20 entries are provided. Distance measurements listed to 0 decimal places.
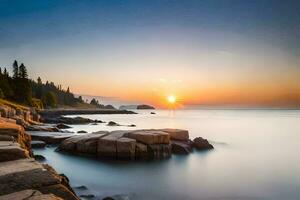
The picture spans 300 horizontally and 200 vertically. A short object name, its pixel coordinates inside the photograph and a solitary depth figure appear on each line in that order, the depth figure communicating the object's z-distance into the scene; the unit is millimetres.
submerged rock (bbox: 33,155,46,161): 15119
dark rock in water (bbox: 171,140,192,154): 18695
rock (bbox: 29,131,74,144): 20586
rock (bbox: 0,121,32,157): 8749
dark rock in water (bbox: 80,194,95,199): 9826
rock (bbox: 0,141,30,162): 6491
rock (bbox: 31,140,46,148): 18725
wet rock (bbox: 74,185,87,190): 11142
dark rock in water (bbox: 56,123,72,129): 38948
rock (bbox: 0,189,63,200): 4165
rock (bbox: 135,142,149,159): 16301
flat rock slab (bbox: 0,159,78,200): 5024
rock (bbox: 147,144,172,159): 16800
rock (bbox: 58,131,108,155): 16934
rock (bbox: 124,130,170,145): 16934
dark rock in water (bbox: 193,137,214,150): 20917
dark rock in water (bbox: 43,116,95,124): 52881
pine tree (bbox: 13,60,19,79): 66483
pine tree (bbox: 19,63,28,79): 65340
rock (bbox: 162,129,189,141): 20362
